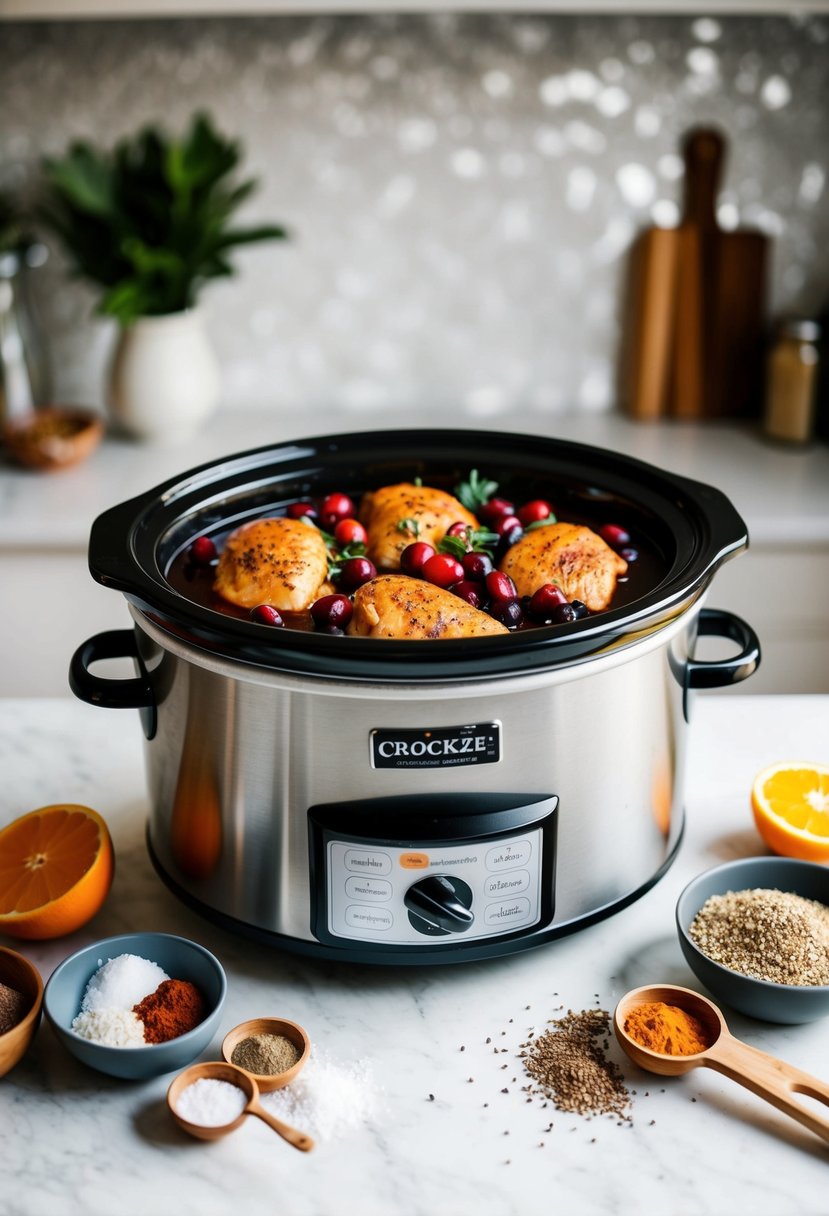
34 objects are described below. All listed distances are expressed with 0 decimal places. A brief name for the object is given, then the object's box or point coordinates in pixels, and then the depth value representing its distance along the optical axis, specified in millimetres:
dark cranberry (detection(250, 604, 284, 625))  1311
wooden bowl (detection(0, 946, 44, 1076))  1094
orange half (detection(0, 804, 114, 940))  1256
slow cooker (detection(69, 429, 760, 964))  1100
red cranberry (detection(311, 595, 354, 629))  1332
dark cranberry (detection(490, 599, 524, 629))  1342
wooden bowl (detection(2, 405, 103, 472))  3035
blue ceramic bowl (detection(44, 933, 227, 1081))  1072
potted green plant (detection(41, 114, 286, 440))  3020
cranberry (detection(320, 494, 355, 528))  1595
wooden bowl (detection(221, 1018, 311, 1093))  1088
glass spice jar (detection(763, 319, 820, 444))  3197
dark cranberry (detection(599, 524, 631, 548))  1514
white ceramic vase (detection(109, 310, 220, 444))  3115
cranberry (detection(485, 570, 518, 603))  1369
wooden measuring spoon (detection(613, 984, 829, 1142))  1042
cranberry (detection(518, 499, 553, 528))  1566
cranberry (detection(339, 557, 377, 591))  1449
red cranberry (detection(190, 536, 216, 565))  1505
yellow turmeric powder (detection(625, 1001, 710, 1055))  1105
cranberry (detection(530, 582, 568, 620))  1334
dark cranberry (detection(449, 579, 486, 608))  1384
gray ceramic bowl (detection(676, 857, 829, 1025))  1117
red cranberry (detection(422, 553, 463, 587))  1410
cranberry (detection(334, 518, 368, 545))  1552
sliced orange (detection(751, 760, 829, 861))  1375
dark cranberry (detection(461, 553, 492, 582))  1443
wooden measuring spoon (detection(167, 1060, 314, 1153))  1011
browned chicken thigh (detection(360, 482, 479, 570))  1519
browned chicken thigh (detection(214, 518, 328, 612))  1417
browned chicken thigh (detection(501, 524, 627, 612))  1415
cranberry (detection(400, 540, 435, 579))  1429
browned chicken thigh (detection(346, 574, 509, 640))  1272
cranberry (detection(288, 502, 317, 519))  1592
